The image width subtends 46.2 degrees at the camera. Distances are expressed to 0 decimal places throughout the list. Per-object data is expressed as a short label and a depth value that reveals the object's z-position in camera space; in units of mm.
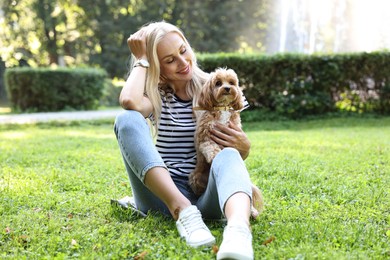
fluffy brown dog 3141
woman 2697
